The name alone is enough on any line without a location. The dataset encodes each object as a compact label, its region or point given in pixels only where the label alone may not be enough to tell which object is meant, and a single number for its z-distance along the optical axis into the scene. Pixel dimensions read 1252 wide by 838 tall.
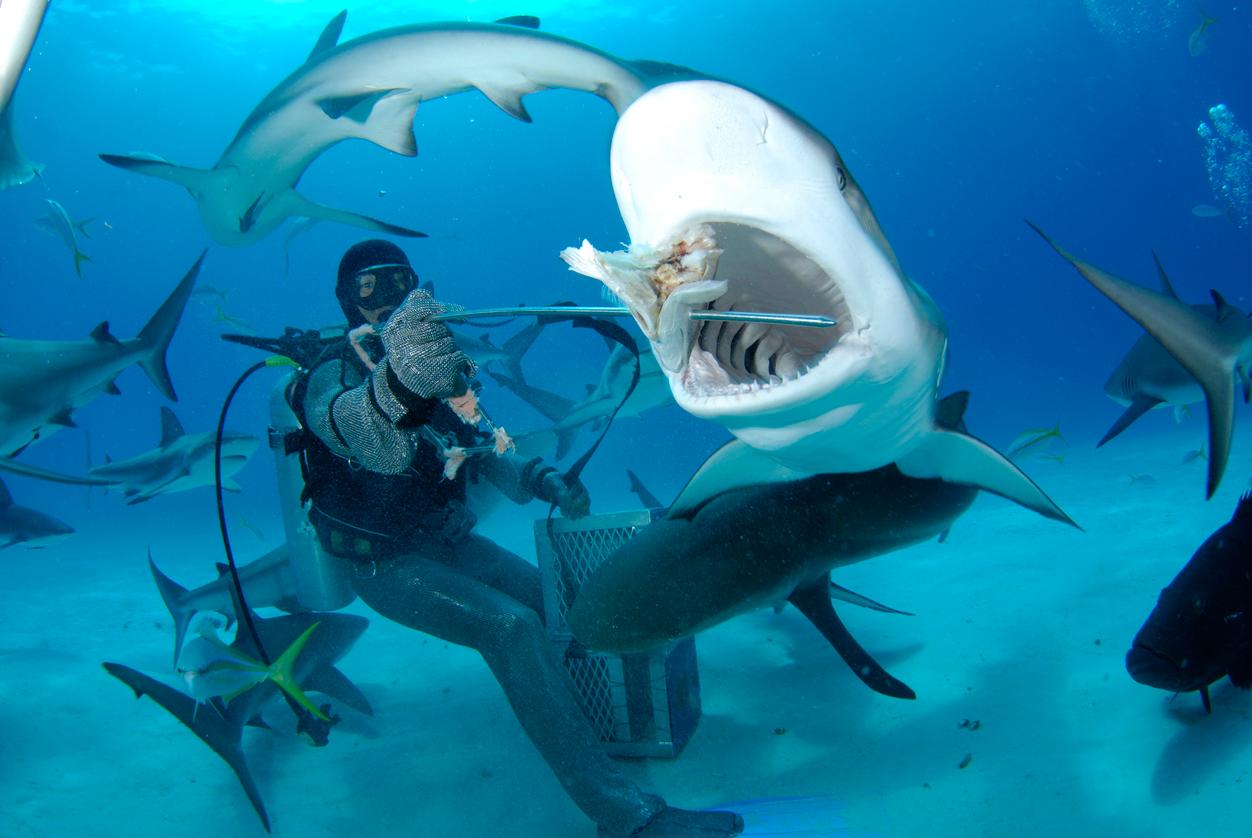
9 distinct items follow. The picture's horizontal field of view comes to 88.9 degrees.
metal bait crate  3.64
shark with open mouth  1.19
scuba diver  2.35
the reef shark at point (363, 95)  2.77
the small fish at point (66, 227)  8.54
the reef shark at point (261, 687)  3.56
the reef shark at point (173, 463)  6.19
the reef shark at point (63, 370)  4.12
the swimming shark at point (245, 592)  5.09
